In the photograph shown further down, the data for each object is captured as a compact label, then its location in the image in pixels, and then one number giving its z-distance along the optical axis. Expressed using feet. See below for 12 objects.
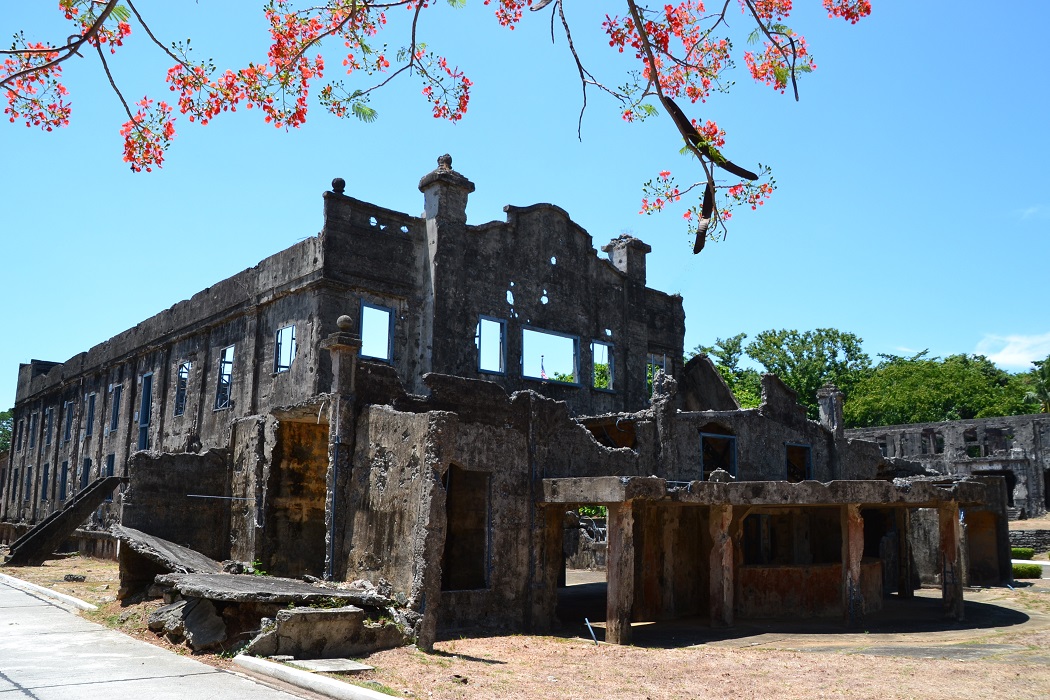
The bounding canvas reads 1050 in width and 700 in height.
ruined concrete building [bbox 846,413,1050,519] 150.00
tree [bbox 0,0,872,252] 21.25
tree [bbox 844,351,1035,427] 197.77
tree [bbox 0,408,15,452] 283.71
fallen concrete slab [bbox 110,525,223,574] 50.62
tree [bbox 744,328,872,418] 197.62
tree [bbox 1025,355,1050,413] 189.57
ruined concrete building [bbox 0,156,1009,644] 48.83
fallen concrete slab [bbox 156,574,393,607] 40.32
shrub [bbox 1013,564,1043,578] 94.12
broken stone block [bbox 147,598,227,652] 40.68
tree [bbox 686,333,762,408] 189.37
